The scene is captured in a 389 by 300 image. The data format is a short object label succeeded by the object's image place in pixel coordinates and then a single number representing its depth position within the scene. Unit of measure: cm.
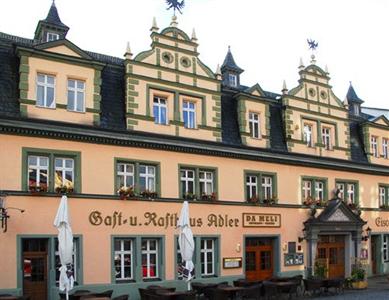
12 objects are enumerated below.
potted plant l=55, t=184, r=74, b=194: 1966
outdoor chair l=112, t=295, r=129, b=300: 1645
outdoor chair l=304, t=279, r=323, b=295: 2252
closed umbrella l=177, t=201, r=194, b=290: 1942
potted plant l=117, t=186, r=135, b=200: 2114
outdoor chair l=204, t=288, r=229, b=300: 1952
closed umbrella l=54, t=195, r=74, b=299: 1608
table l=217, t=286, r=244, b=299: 1950
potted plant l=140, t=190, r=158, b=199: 2177
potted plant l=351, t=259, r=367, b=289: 2561
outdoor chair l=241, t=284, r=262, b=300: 1999
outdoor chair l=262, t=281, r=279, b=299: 2083
